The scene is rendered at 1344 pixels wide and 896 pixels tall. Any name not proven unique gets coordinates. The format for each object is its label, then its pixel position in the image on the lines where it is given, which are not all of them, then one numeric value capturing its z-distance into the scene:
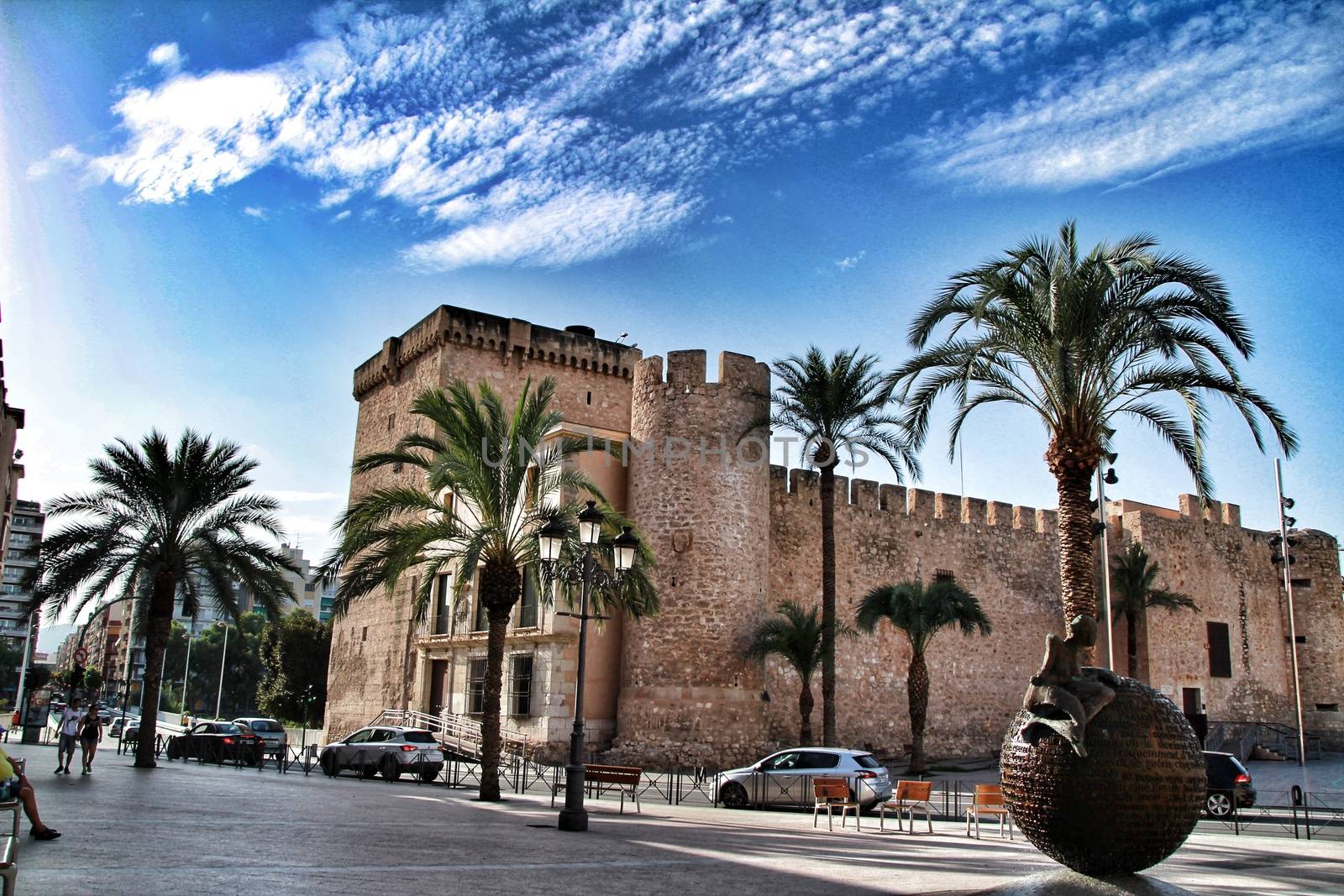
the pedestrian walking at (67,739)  17.61
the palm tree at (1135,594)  31.56
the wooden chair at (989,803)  13.22
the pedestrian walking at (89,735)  17.59
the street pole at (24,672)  40.44
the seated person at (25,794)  7.42
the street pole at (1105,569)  26.20
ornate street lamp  12.28
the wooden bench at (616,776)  14.90
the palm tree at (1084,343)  12.67
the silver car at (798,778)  16.94
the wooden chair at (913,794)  13.73
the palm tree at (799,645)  23.12
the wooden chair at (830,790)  14.52
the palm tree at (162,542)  19.30
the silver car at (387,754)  20.92
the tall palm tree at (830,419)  22.44
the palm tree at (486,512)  16.22
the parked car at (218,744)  24.66
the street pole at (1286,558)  26.67
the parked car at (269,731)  25.56
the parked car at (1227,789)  17.12
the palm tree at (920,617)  23.62
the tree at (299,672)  47.62
